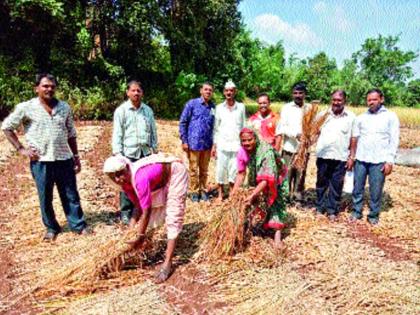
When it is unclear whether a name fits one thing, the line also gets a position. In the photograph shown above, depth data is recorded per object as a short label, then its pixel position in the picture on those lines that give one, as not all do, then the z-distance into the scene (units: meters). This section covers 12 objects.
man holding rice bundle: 5.21
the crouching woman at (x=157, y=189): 3.39
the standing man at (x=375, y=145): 4.82
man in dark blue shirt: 5.29
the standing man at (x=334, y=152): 4.93
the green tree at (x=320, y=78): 36.16
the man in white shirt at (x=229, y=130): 5.28
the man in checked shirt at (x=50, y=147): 3.96
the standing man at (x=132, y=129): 4.41
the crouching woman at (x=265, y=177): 3.94
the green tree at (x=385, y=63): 42.16
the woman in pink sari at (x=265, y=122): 5.30
